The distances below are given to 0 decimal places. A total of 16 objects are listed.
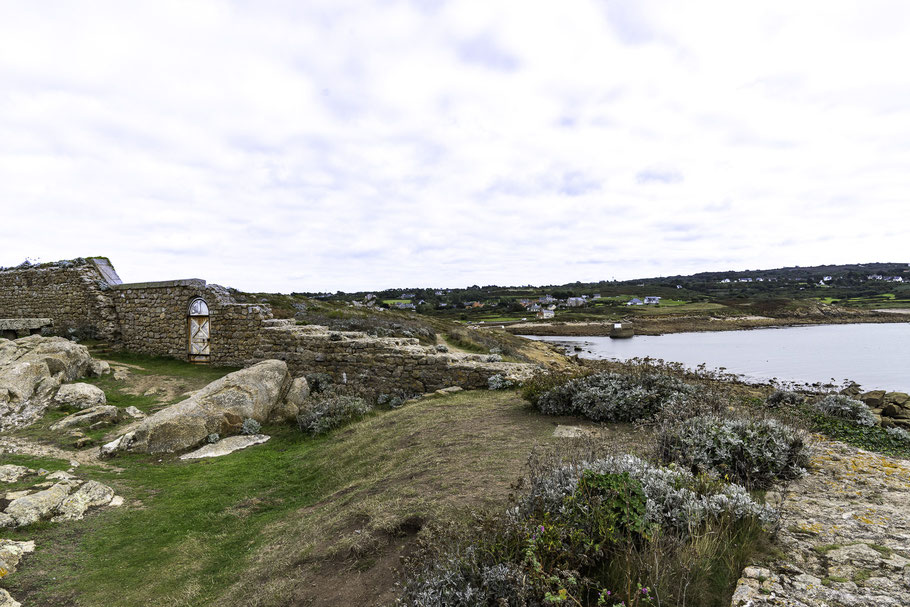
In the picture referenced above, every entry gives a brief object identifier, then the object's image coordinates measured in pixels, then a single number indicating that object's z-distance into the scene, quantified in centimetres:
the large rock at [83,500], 558
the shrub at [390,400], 1113
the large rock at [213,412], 828
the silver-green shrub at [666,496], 317
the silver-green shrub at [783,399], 935
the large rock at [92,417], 900
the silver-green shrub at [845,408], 725
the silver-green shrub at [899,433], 603
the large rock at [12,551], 435
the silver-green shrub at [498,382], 1041
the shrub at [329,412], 938
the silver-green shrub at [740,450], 426
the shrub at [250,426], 921
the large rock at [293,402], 1016
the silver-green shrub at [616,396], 697
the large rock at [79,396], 998
